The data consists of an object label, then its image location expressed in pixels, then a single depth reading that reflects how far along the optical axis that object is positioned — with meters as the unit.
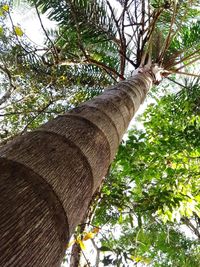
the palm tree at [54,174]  0.43
